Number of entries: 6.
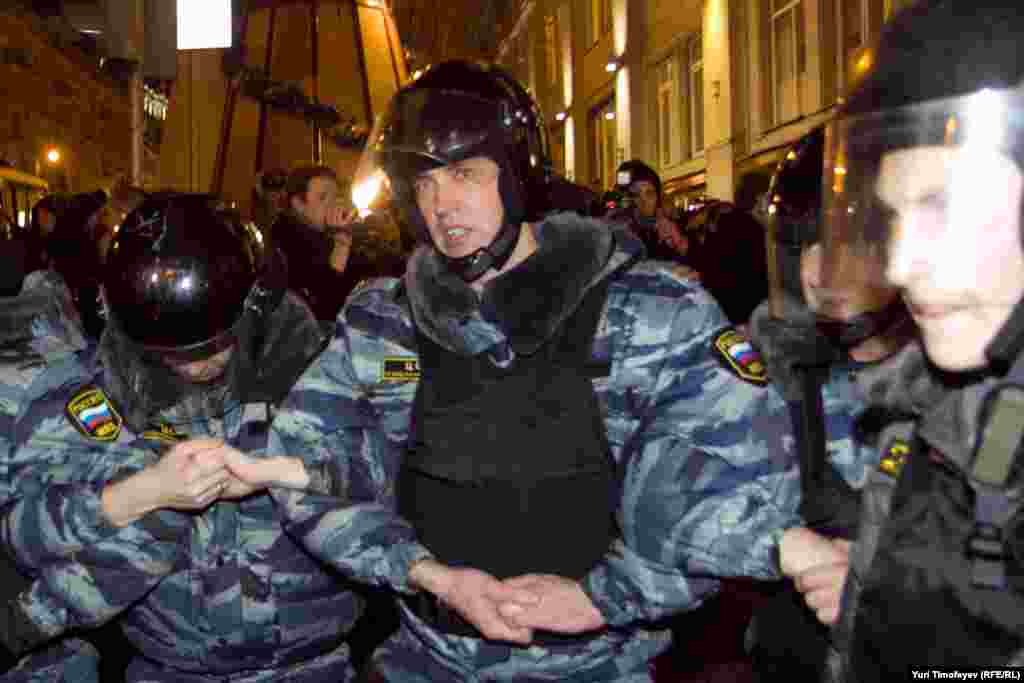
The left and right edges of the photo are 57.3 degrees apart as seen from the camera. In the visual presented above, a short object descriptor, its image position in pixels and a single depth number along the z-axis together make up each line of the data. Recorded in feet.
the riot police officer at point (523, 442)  5.90
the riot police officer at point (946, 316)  3.71
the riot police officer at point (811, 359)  5.41
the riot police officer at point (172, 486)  6.69
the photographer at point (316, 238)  13.83
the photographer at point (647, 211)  15.78
